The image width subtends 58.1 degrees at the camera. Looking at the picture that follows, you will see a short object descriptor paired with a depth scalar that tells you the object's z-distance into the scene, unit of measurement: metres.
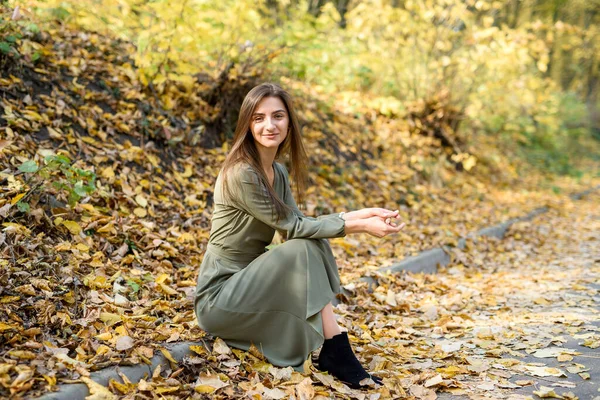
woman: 2.76
